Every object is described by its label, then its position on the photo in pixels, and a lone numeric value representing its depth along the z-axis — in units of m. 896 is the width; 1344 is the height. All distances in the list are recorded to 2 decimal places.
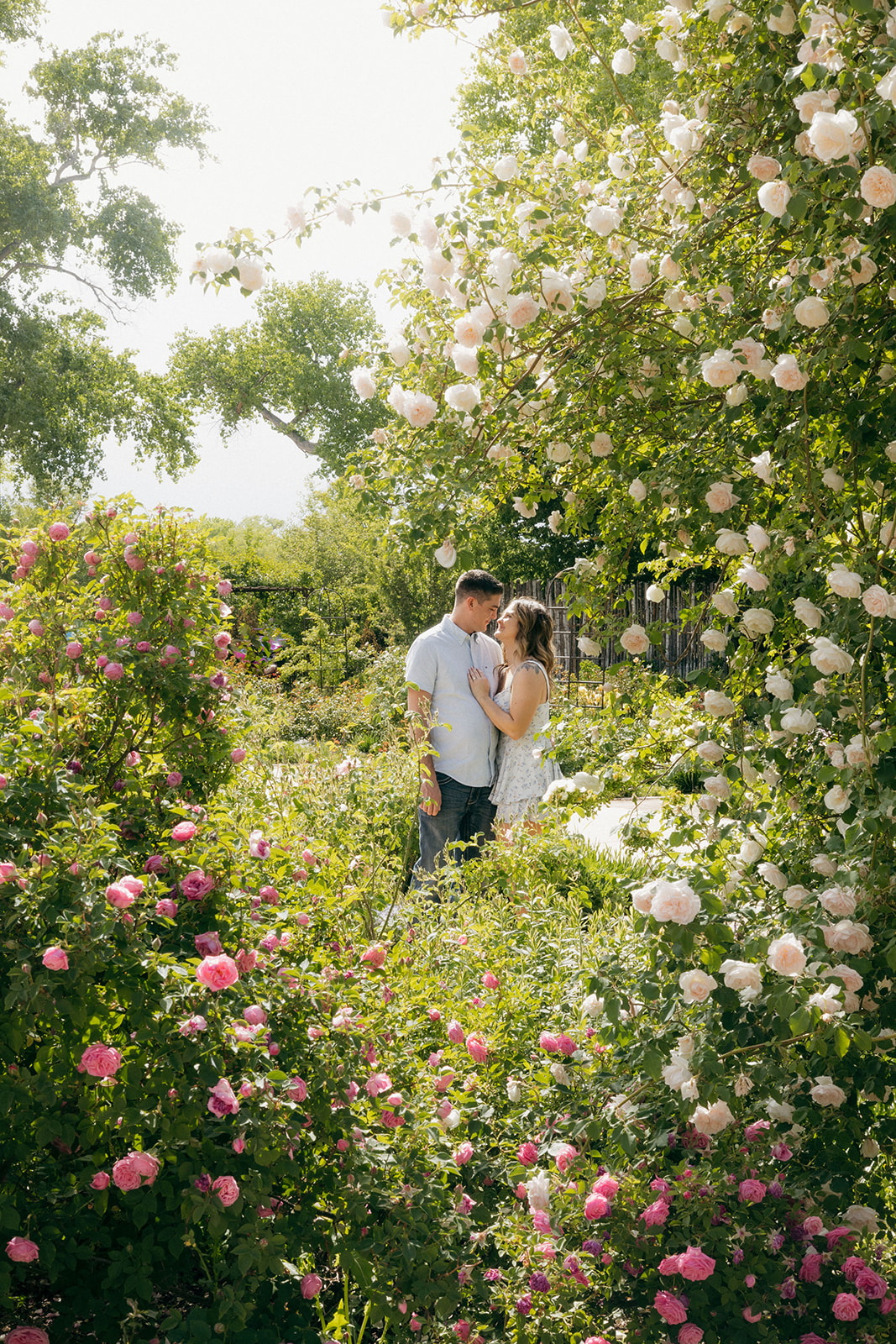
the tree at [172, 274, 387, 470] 31.11
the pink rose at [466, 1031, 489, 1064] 2.19
